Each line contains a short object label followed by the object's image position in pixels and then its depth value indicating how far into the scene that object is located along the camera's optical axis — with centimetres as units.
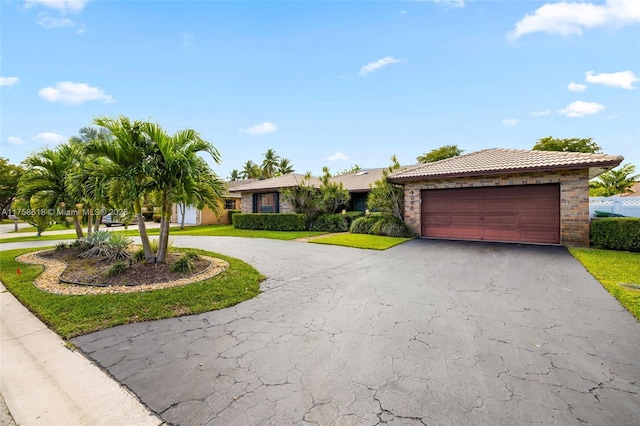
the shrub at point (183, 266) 661
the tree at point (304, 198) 1775
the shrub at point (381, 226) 1324
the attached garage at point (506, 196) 1031
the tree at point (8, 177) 2770
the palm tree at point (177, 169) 655
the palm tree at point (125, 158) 645
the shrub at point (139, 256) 739
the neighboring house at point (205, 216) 2481
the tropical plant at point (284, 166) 4972
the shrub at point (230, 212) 2497
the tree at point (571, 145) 2756
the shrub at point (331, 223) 1669
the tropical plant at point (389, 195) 1426
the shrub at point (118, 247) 805
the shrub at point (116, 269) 632
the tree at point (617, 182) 3241
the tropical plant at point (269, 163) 4969
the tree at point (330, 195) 1742
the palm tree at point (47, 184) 923
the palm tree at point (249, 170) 5162
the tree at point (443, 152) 3253
